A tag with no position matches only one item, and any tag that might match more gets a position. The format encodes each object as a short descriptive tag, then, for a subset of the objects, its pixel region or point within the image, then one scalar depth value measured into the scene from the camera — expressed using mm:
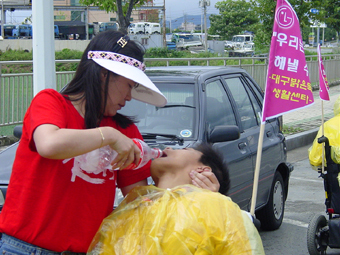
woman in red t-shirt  1761
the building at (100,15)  66550
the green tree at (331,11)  13750
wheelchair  4289
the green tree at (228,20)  65188
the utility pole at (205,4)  56356
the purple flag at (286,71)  3332
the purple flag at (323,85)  5191
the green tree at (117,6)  9621
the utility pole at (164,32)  47706
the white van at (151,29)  59000
